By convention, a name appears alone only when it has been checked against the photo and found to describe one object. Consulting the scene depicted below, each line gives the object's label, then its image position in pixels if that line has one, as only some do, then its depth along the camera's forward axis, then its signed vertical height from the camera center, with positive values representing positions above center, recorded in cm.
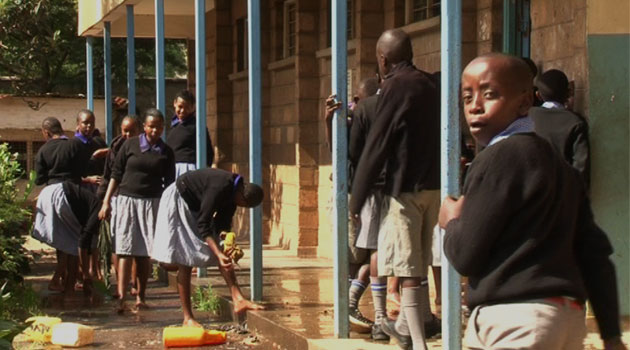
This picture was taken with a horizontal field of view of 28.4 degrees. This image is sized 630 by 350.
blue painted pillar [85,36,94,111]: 1867 +101
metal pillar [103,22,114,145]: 1773 +96
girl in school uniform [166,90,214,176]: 1198 +9
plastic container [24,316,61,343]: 929 -140
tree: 1827 +190
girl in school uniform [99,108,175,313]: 1067 -42
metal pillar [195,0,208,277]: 1136 +56
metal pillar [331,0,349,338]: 779 -14
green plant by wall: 1053 -134
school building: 784 +69
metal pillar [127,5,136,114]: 1518 +107
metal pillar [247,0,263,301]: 994 +24
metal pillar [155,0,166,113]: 1305 +93
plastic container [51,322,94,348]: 912 -140
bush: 1013 -60
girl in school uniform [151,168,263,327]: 857 -56
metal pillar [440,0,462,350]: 586 +3
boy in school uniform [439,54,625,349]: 374 -30
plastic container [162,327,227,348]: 902 -140
